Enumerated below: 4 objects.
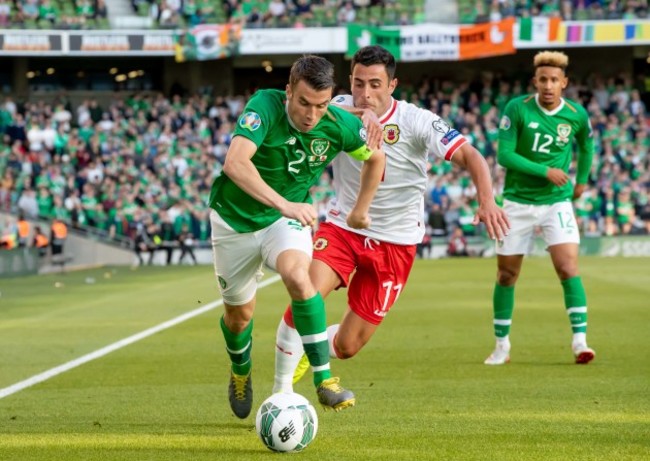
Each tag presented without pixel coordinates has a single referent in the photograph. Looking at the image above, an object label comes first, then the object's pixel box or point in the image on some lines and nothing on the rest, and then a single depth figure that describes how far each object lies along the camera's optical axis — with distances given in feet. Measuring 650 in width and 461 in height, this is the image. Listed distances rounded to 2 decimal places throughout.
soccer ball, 45.24
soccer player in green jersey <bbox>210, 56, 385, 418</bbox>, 47.01
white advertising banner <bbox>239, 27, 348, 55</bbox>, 292.40
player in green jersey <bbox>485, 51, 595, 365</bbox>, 75.51
